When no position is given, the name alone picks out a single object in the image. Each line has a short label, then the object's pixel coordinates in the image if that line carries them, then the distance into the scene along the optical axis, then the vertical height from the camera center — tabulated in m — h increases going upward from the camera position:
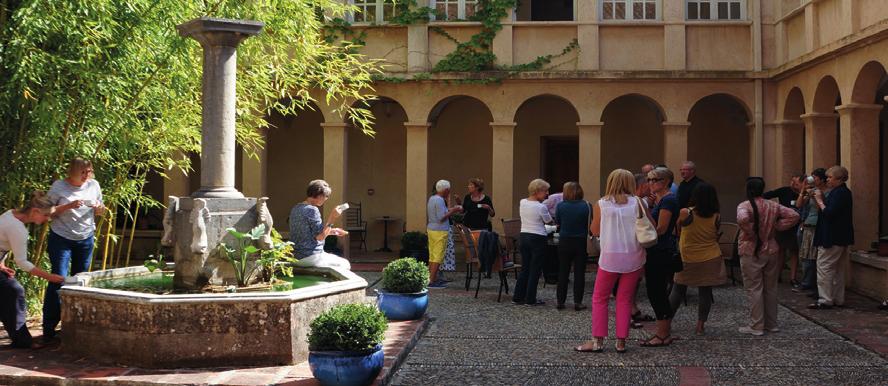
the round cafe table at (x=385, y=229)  18.31 -0.79
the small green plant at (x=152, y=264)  8.10 -0.66
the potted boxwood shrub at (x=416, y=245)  14.10 -0.86
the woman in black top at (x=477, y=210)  12.20 -0.26
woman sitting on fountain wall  8.20 -0.36
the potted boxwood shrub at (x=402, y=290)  8.77 -0.99
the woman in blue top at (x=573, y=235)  9.70 -0.49
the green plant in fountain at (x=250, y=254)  7.26 -0.52
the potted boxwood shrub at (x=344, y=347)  5.92 -1.06
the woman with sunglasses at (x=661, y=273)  7.64 -0.72
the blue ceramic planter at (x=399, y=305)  8.77 -1.13
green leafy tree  7.68 +1.01
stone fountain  6.43 -0.82
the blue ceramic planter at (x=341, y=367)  5.91 -1.19
